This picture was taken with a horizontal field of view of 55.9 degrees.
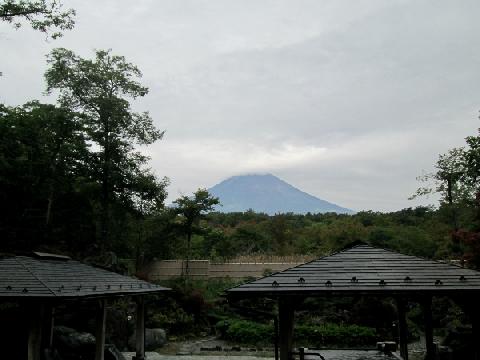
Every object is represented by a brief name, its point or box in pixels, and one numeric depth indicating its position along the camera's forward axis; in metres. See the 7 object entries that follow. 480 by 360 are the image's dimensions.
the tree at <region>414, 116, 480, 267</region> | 18.27
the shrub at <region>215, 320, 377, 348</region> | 16.44
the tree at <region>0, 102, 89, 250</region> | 18.00
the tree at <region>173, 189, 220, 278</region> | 21.63
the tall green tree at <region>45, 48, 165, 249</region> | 17.56
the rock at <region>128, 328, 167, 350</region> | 16.33
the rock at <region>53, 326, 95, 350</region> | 12.77
